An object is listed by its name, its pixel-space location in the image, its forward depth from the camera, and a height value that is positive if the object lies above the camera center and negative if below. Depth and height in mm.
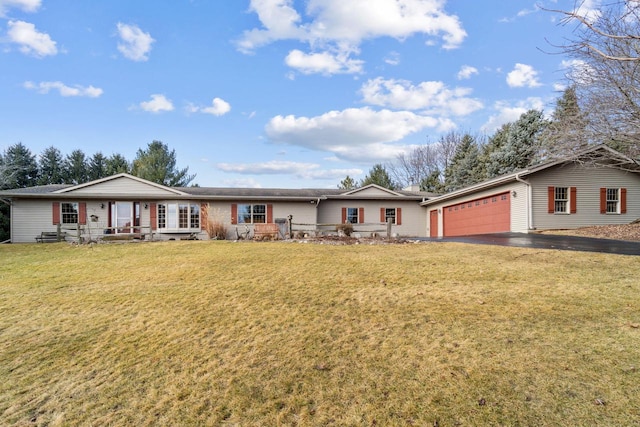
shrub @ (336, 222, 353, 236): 16750 -961
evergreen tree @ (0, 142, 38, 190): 29797 +4470
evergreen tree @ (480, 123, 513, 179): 27906 +4531
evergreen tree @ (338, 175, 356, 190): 41059 +3360
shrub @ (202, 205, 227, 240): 17422 -899
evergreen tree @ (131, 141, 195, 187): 33812 +4805
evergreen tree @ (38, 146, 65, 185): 34969 +4979
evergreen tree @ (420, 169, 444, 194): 37406 +2921
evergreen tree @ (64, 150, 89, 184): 35969 +4889
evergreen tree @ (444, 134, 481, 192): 32219 +4082
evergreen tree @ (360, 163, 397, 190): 37344 +3626
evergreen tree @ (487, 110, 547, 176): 25703 +4950
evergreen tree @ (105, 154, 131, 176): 35875 +5202
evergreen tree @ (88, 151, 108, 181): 37119 +5212
